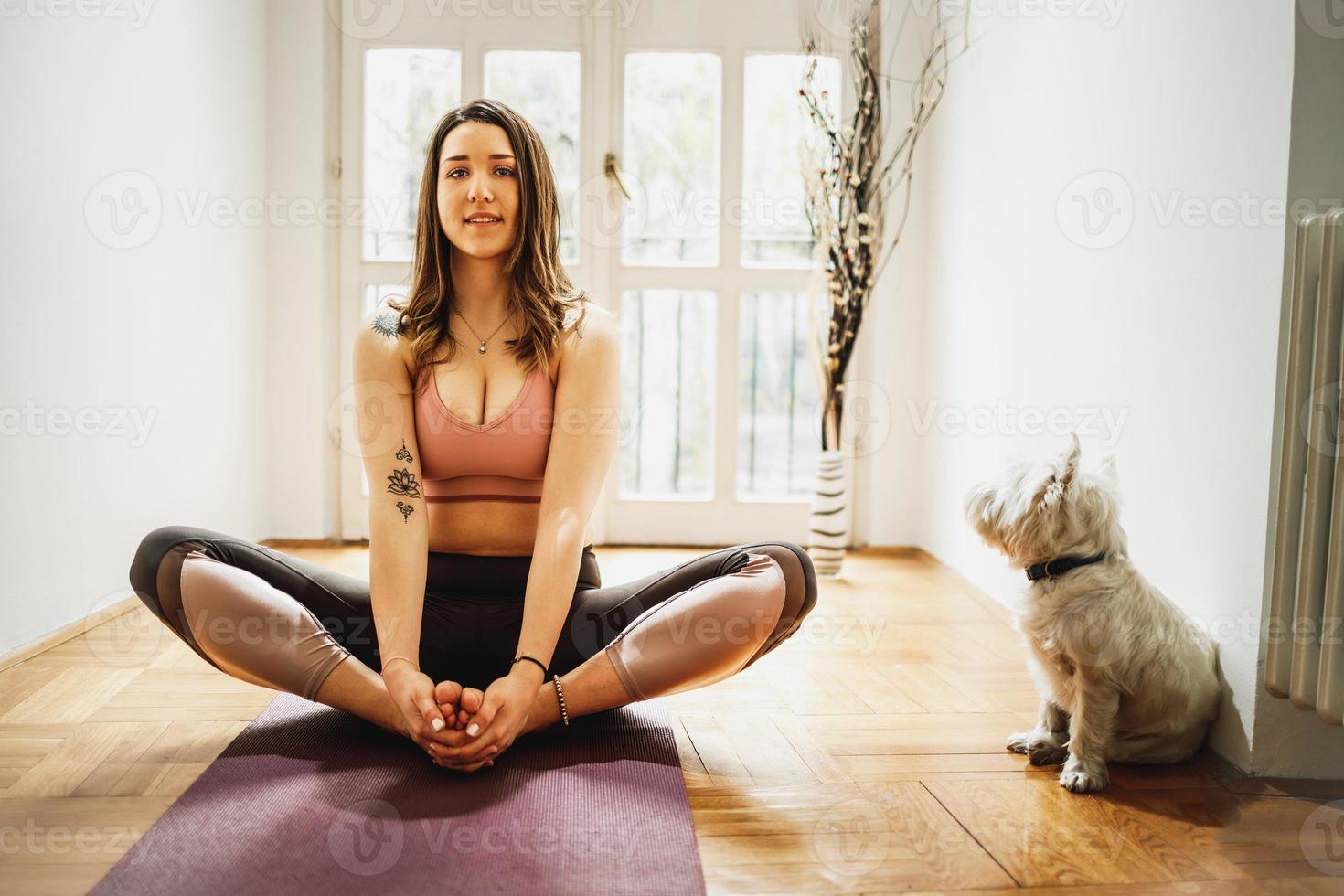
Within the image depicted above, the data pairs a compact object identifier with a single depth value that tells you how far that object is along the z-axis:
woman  1.65
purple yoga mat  1.26
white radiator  1.44
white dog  1.66
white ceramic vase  3.36
